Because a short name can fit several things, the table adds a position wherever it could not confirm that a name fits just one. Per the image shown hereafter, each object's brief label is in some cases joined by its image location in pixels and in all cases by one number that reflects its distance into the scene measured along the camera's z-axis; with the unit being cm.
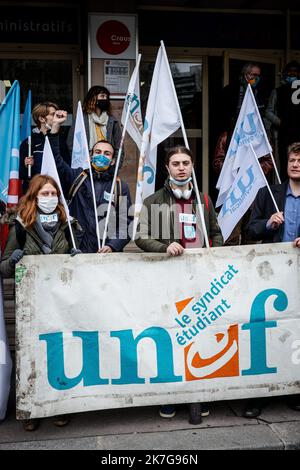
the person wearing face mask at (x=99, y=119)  592
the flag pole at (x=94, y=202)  465
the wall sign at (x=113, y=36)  749
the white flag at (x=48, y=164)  441
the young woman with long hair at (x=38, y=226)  413
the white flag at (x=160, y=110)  447
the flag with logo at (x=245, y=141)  498
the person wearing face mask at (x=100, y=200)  476
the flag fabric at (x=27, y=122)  527
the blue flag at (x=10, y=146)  467
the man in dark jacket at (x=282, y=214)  439
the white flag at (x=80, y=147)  480
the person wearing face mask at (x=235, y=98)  679
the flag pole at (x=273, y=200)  447
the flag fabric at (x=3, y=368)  414
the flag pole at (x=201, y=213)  420
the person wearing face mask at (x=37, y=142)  534
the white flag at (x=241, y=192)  484
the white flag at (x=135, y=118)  501
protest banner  396
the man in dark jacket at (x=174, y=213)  427
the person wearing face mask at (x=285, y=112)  700
